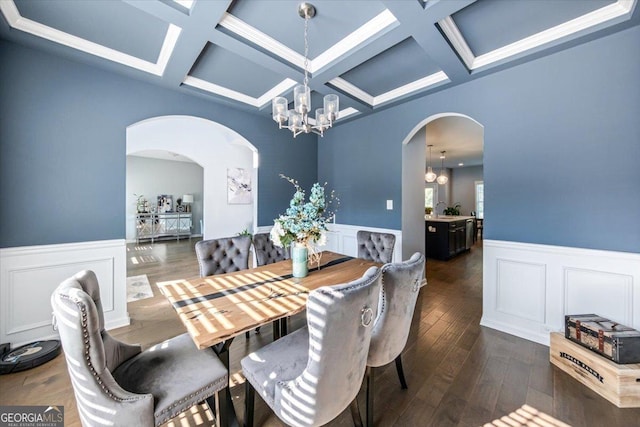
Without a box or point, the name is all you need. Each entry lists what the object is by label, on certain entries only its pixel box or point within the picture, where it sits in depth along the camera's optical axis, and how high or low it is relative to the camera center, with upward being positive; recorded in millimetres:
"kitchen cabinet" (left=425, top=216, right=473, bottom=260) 5477 -573
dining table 1208 -549
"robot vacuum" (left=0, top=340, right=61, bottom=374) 1893 -1210
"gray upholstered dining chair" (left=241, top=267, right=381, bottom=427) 972 -662
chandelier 1913 +897
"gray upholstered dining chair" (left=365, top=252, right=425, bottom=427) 1404 -610
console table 8336 -485
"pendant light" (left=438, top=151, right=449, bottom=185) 7406 +1067
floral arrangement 1833 -83
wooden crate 1585 -1139
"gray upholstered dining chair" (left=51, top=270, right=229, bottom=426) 923 -807
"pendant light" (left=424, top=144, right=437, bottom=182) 6801 +1035
